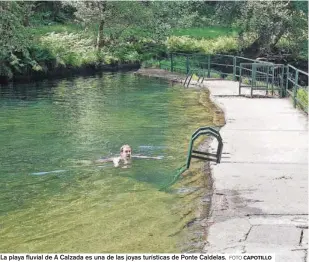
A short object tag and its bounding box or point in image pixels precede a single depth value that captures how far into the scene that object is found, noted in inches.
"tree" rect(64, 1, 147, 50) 1496.1
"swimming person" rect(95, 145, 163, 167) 441.4
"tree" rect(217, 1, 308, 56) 1443.2
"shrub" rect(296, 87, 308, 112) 667.6
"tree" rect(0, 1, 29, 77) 1074.7
